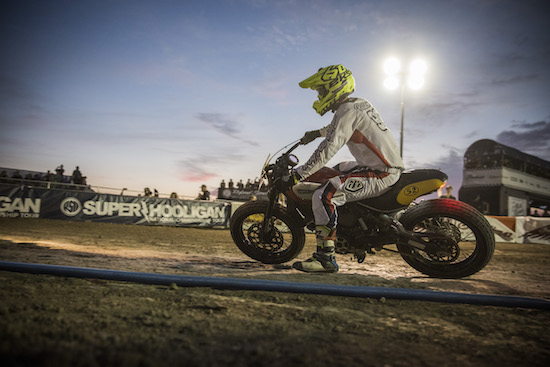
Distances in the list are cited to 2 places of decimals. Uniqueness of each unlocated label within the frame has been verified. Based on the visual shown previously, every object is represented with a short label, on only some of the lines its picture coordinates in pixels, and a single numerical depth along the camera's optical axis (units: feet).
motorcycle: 10.87
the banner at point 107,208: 40.22
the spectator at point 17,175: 56.09
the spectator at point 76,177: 59.67
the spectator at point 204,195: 55.98
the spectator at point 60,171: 57.06
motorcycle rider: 11.52
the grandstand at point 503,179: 83.66
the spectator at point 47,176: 59.08
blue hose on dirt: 7.15
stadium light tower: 44.65
